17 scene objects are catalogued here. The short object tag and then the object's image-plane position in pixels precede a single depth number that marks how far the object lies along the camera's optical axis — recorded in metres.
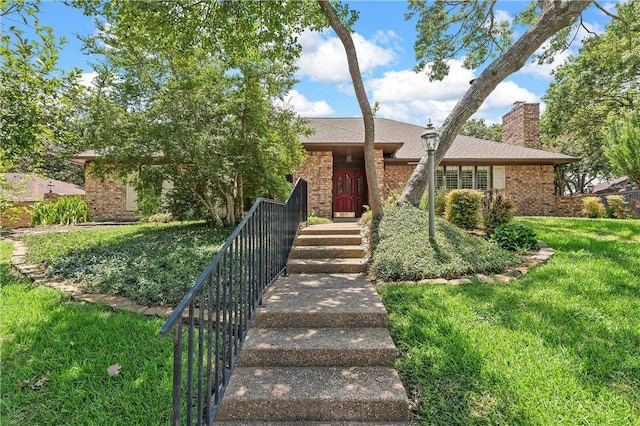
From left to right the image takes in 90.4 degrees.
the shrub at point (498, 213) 5.83
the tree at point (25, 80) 3.35
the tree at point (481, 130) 30.37
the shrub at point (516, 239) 5.06
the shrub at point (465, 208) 6.46
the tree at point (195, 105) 5.86
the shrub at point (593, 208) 11.08
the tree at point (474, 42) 6.31
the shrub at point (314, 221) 7.60
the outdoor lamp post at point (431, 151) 4.84
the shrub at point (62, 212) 10.88
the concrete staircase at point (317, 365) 2.06
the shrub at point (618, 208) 10.30
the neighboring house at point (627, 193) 11.35
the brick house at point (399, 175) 11.75
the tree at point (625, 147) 7.95
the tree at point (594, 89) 9.92
